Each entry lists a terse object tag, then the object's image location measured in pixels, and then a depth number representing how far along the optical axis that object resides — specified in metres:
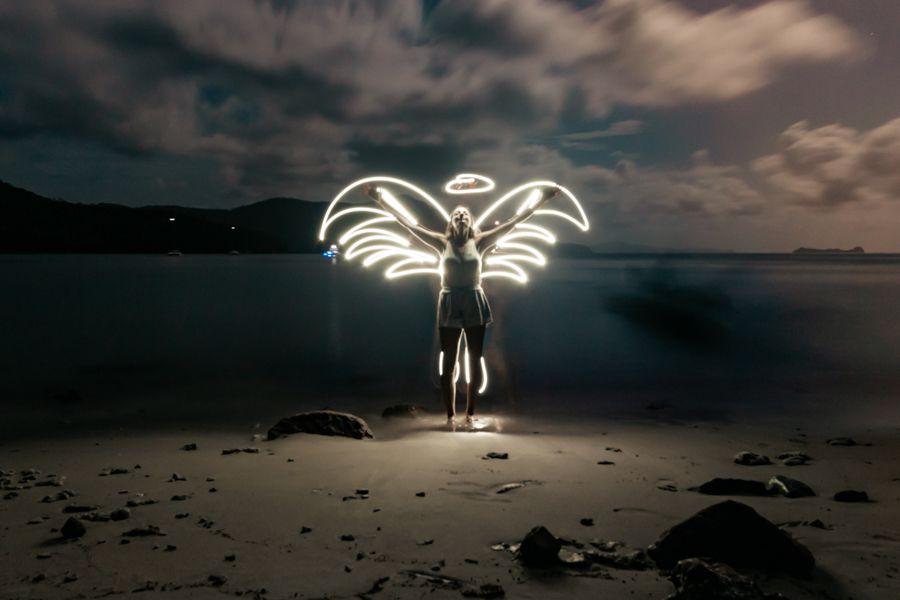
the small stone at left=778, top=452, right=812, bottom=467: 8.05
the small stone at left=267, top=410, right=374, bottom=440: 9.38
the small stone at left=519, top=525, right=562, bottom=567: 4.61
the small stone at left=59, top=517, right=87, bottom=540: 5.10
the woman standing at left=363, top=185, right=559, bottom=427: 10.38
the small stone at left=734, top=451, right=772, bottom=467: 8.13
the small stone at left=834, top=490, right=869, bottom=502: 6.26
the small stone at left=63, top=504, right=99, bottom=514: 5.80
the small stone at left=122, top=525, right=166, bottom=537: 5.18
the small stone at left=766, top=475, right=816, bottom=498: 6.44
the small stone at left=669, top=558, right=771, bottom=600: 3.86
